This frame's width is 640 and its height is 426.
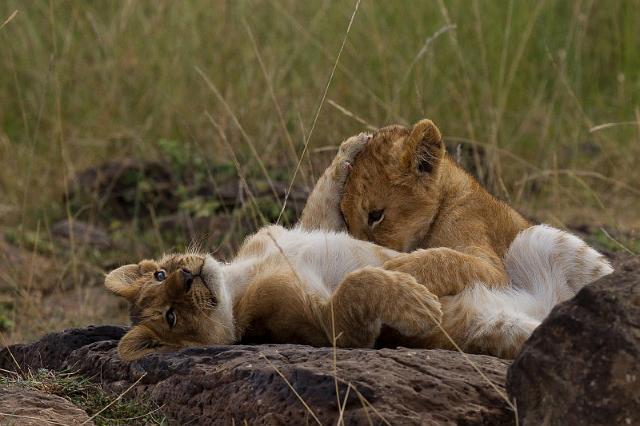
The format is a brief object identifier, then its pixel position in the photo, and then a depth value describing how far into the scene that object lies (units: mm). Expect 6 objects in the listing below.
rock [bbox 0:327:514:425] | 7000
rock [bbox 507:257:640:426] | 6332
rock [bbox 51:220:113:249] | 16312
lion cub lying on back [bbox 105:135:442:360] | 8125
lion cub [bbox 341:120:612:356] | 8555
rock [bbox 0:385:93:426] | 7617
